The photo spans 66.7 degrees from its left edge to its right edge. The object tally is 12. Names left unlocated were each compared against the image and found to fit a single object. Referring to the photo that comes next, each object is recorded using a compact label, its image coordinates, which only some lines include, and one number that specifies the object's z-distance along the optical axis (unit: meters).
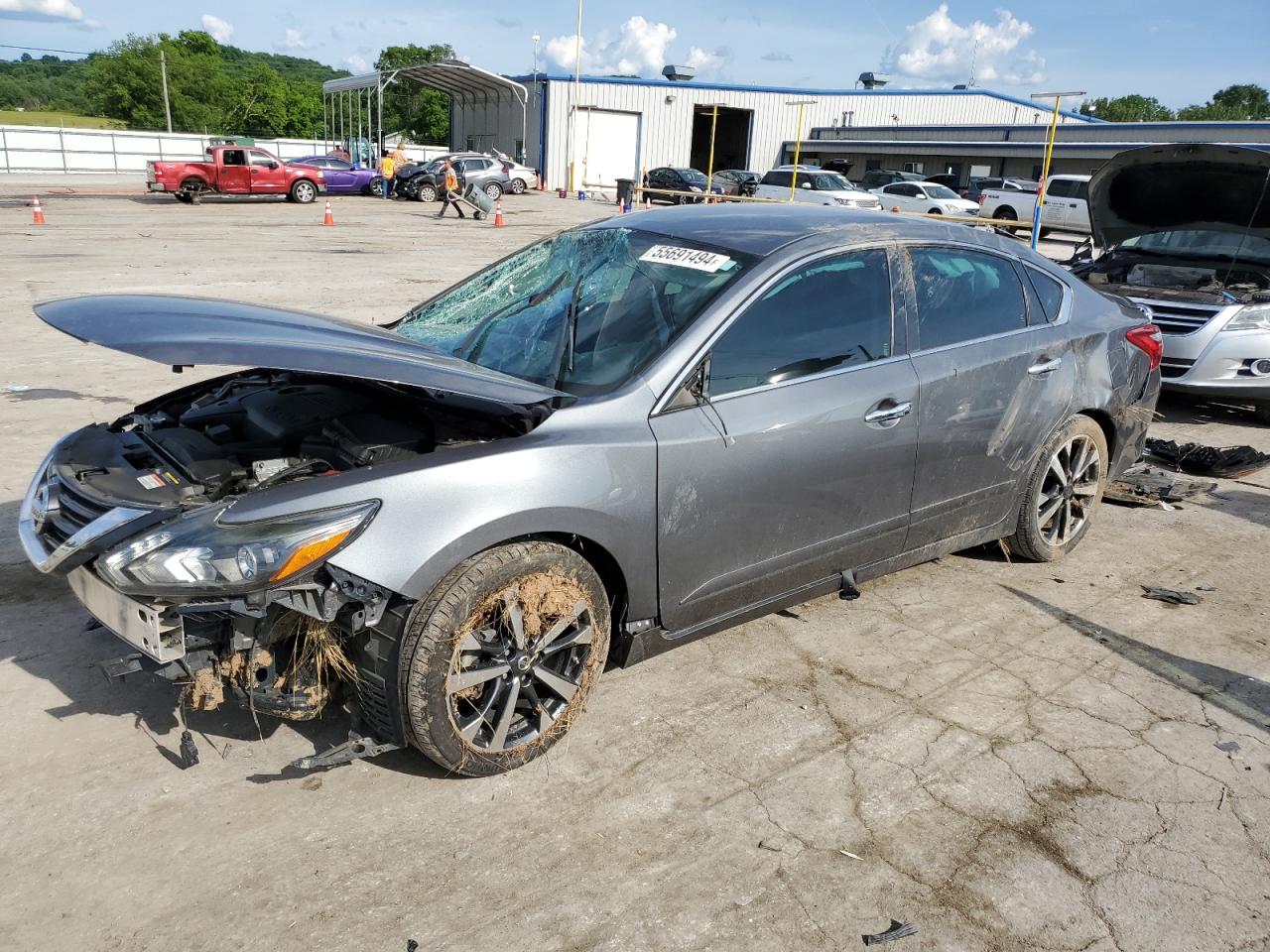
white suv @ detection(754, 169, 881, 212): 29.56
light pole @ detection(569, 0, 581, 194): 43.44
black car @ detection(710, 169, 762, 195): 36.59
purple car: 32.81
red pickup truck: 27.45
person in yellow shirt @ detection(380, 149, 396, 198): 31.41
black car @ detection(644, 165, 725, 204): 35.59
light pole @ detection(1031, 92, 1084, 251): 17.11
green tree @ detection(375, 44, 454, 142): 91.94
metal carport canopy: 43.03
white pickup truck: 29.98
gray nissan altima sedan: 2.71
